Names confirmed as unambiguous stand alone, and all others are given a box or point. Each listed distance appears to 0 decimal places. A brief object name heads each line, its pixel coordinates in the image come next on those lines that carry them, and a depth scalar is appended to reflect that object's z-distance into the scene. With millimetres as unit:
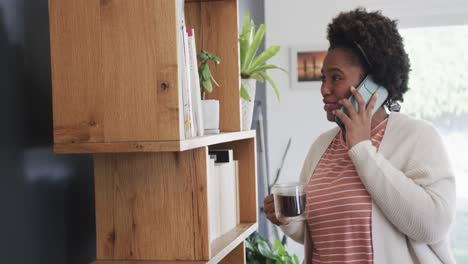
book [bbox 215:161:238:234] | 1943
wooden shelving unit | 1386
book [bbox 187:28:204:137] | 1651
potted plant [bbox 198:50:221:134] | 1818
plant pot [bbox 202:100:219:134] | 1816
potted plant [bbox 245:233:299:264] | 3287
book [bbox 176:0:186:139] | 1389
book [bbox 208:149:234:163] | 1988
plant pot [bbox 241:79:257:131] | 2314
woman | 1666
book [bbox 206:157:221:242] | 1823
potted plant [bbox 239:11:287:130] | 2405
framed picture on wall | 4531
